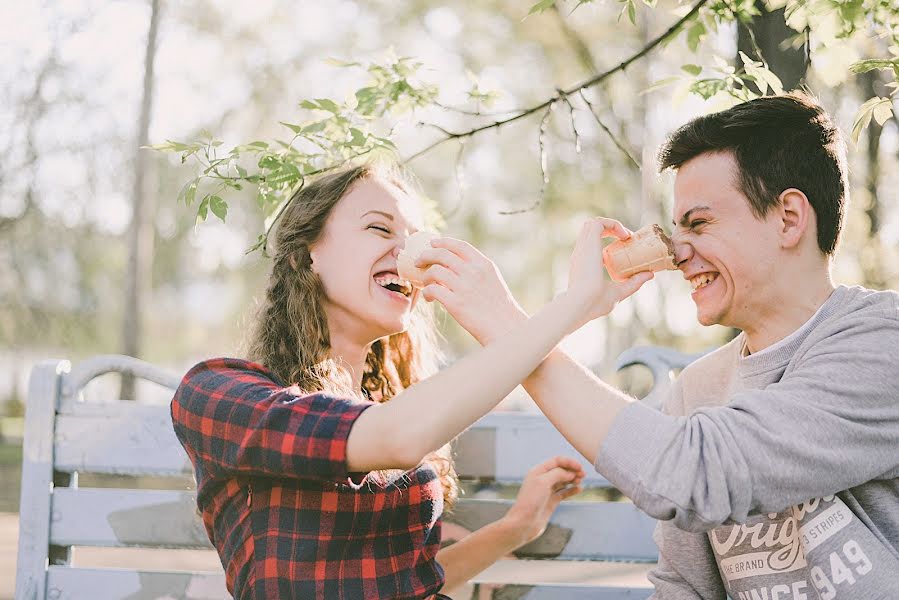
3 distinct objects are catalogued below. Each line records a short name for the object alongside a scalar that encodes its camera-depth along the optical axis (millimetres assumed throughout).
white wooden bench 2936
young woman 1941
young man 1874
